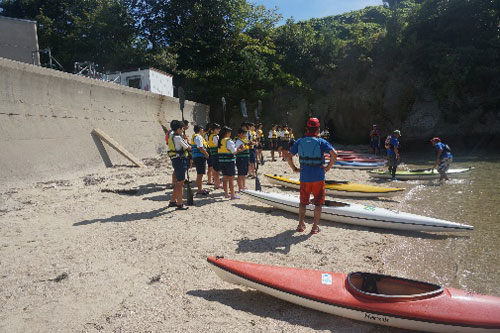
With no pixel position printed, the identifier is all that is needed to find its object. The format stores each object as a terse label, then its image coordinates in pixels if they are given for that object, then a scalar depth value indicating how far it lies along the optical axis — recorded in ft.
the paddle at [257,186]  23.70
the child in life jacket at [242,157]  22.95
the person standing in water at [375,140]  59.62
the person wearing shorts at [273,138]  47.70
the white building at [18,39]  46.03
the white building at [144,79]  53.83
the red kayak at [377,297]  8.13
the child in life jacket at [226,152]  21.57
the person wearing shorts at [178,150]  18.43
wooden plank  33.60
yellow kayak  24.94
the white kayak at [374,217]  16.60
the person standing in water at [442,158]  31.01
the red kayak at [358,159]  45.69
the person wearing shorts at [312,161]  14.82
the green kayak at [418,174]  33.73
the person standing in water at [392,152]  32.58
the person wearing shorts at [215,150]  24.18
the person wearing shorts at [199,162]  23.80
